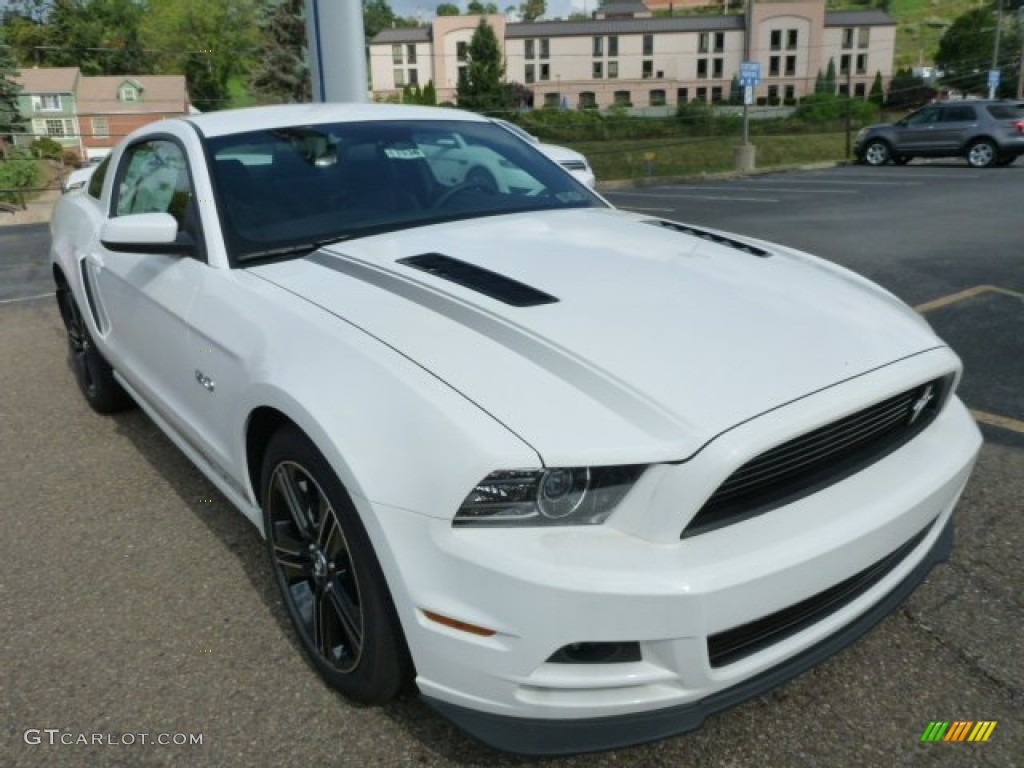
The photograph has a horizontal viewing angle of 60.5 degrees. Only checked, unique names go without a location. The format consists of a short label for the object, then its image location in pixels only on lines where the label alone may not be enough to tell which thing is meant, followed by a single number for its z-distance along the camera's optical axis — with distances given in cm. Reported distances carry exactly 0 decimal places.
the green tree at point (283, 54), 4362
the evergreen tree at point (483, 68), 7231
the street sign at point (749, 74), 2178
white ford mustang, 178
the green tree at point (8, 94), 3856
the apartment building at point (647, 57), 8962
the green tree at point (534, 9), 16149
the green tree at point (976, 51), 7556
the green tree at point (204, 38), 8719
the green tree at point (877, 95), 6618
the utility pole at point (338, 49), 805
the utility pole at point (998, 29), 4534
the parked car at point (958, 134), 2034
